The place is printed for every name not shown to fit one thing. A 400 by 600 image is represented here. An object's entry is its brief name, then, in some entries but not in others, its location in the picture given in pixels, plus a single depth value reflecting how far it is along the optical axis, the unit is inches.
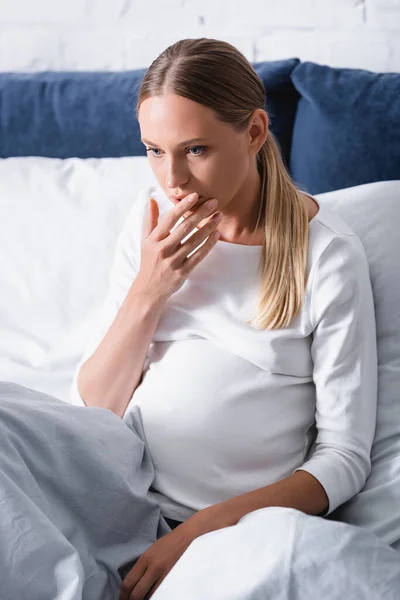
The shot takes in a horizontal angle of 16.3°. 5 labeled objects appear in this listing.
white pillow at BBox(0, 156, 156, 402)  77.8
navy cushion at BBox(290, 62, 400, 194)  77.3
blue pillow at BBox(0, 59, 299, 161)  82.7
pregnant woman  63.2
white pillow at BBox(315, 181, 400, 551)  63.2
